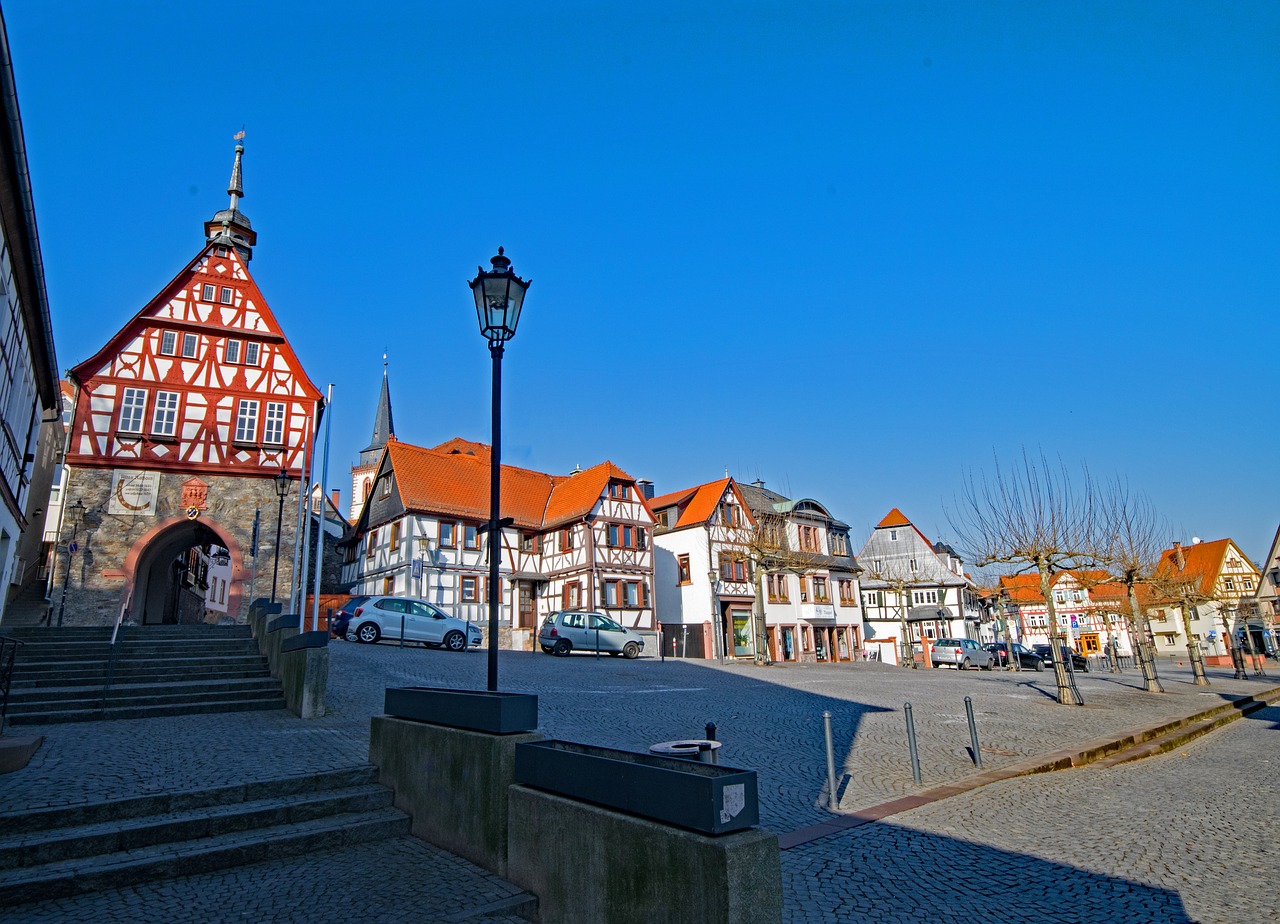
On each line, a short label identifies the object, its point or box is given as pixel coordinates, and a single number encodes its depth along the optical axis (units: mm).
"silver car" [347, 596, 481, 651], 25109
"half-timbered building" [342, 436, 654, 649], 36375
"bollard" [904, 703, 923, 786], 9213
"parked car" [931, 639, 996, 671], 43062
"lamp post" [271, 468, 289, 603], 24828
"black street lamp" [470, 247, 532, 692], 8117
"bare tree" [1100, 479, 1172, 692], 22438
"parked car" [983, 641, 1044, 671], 43844
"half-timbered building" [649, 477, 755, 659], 40938
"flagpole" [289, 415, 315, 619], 24395
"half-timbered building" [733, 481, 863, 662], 44781
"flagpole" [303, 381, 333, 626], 25375
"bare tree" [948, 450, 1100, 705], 21281
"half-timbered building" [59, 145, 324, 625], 26062
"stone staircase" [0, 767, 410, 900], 5297
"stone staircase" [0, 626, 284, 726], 11078
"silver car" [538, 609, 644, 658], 28578
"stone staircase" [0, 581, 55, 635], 24203
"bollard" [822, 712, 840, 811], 7963
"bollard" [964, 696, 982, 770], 10078
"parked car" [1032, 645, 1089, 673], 41291
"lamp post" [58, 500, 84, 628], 25062
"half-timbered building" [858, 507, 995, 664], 55594
